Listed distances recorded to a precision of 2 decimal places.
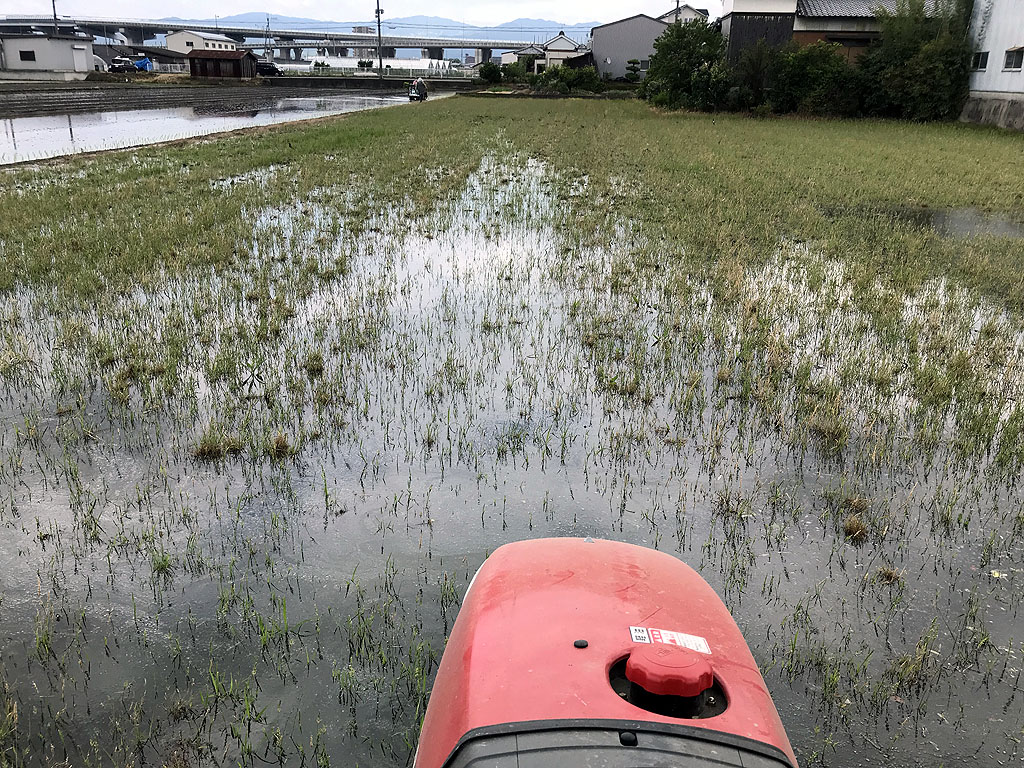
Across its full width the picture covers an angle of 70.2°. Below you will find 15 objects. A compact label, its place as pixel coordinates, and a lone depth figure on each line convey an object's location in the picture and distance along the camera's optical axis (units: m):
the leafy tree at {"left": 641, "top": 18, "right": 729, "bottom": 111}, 31.45
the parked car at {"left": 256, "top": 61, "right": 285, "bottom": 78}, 63.25
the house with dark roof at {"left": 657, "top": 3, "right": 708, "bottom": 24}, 64.06
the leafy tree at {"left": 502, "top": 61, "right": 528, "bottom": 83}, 60.16
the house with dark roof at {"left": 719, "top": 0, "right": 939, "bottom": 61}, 32.91
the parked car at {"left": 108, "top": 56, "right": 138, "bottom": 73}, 60.06
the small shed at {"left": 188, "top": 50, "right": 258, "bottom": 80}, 56.34
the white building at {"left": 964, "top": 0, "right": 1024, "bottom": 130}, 24.22
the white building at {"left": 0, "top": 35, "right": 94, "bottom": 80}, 47.78
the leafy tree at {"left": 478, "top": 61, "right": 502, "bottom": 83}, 56.44
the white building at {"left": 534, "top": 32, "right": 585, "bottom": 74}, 67.56
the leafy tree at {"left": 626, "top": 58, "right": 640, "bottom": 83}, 56.00
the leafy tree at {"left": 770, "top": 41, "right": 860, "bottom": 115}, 29.62
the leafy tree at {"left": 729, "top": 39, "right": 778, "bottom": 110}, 30.75
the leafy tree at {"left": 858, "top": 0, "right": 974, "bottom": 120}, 27.42
